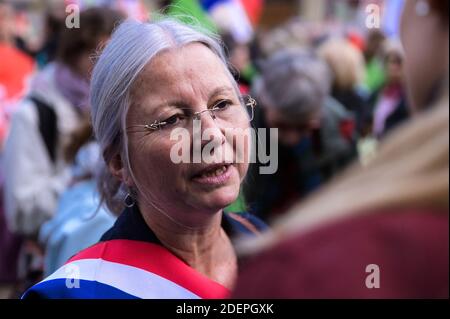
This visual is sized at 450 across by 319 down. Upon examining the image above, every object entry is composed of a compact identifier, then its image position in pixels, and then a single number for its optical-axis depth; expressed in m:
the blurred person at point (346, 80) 4.91
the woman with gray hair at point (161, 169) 1.50
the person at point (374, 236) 0.78
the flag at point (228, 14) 5.79
